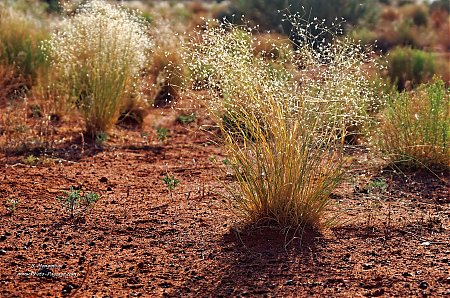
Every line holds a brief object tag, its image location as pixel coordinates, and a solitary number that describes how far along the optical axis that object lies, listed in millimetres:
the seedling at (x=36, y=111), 8062
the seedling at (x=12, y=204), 4945
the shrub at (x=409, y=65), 11234
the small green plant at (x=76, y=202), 4824
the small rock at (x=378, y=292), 3608
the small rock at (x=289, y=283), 3709
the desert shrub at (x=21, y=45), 9703
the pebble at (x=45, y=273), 3854
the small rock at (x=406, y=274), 3824
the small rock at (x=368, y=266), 3928
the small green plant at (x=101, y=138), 7129
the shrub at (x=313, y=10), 16031
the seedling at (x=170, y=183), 5241
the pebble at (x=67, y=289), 3666
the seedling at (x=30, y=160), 6236
